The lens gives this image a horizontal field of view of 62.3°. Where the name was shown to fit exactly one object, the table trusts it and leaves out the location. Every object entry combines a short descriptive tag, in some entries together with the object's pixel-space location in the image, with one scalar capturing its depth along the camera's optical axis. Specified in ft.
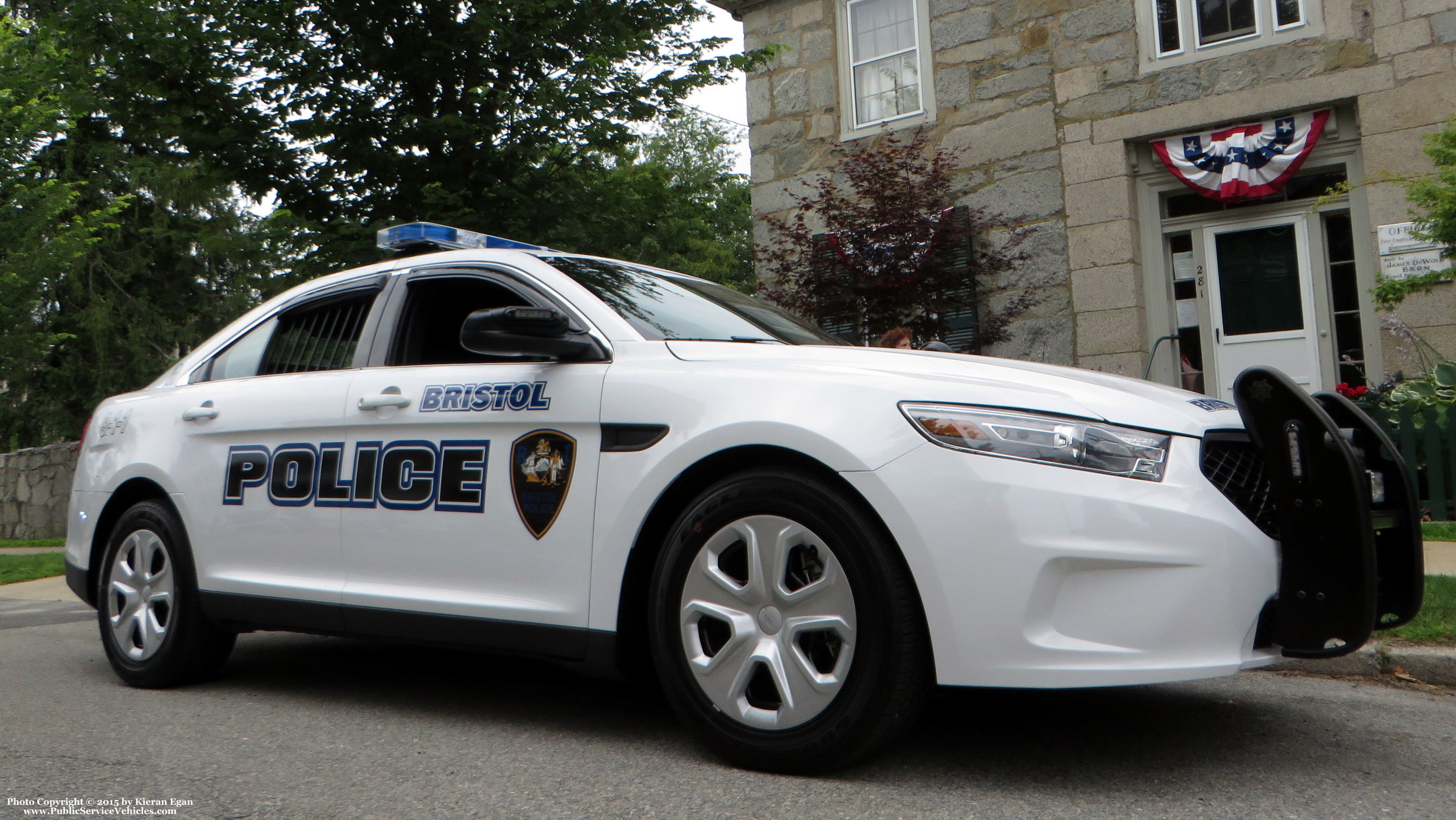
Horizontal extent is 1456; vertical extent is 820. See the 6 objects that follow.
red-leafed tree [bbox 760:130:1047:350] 33.88
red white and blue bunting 34.09
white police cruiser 9.48
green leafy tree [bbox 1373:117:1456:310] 26.63
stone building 32.99
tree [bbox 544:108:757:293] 34.22
